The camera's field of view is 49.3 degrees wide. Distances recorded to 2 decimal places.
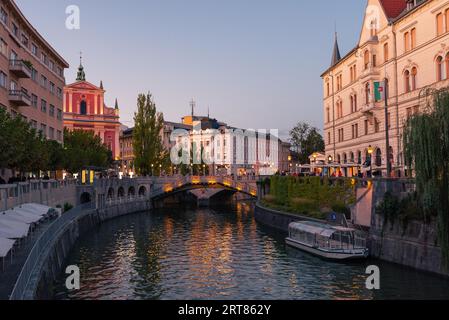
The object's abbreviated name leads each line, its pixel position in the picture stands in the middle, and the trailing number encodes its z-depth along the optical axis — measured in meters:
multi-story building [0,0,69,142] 56.62
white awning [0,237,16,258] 23.34
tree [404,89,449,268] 26.31
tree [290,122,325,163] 126.69
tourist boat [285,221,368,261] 36.28
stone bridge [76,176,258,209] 88.41
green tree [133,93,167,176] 98.56
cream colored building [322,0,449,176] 48.88
